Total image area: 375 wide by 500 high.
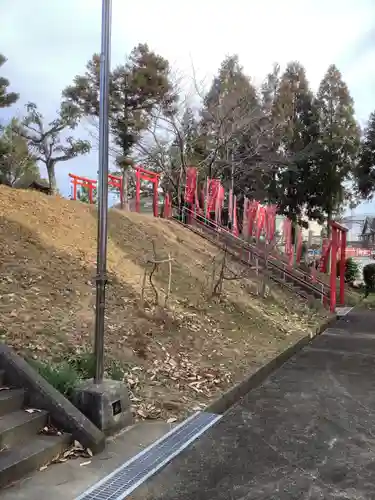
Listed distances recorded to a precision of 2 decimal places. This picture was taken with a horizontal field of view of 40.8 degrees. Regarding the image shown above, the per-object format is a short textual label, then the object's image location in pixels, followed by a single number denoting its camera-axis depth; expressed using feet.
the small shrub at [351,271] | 94.67
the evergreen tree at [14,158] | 87.58
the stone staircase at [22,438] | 11.79
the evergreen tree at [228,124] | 79.66
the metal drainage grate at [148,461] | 11.68
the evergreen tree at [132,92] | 78.02
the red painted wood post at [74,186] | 64.01
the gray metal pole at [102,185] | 15.17
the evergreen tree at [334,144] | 93.20
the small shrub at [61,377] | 15.56
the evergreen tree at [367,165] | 79.10
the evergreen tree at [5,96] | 67.97
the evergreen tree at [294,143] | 92.58
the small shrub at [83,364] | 17.65
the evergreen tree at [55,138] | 78.79
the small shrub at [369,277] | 82.17
